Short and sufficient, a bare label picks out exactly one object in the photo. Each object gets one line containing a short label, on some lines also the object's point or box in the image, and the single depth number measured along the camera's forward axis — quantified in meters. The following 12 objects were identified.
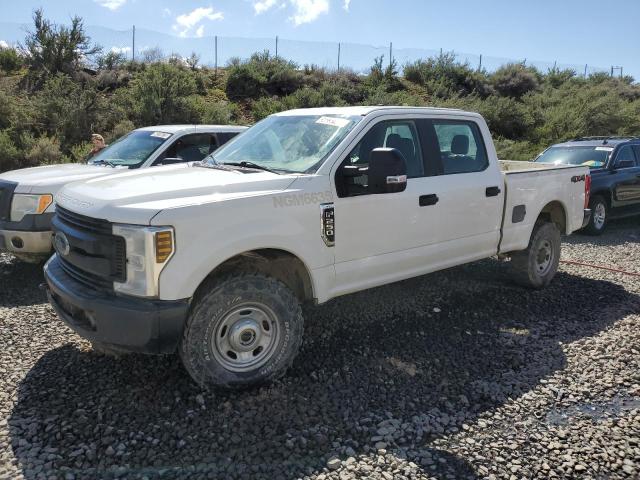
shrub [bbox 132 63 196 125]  16.45
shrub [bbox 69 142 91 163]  13.21
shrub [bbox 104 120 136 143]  15.05
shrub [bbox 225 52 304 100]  22.22
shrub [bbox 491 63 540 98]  28.52
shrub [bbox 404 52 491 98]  27.11
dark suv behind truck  10.30
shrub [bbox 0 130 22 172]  12.54
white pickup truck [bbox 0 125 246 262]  5.70
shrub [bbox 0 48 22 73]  18.72
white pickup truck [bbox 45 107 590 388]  3.31
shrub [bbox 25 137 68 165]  12.93
